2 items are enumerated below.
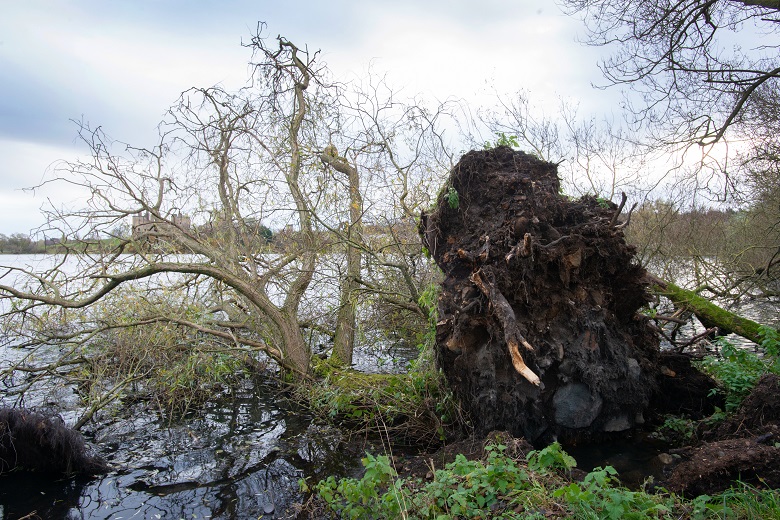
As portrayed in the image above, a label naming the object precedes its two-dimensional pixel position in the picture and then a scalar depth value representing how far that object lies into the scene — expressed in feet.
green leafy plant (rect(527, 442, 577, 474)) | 11.69
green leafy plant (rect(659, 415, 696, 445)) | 18.79
